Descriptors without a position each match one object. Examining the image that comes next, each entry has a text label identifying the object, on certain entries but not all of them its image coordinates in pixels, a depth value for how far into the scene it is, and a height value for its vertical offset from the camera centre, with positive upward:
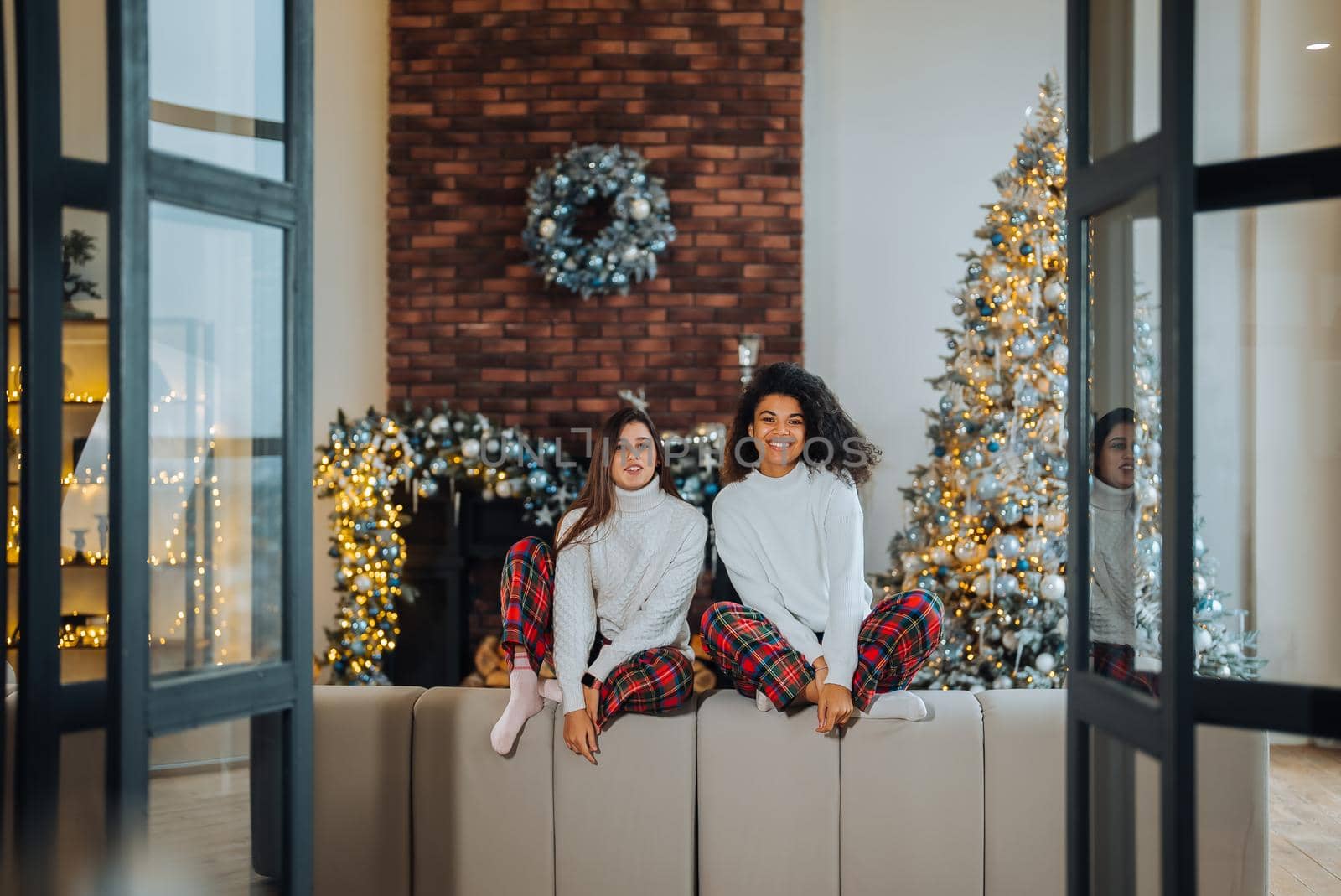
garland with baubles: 4.27 -0.15
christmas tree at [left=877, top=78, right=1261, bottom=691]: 3.26 -0.04
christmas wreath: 4.75 +1.02
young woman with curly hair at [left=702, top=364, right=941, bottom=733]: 2.16 -0.29
